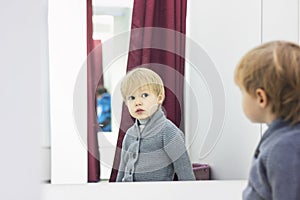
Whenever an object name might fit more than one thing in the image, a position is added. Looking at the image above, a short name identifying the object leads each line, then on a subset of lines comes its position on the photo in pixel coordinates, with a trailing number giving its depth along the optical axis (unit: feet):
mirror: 8.21
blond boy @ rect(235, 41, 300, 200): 5.93
